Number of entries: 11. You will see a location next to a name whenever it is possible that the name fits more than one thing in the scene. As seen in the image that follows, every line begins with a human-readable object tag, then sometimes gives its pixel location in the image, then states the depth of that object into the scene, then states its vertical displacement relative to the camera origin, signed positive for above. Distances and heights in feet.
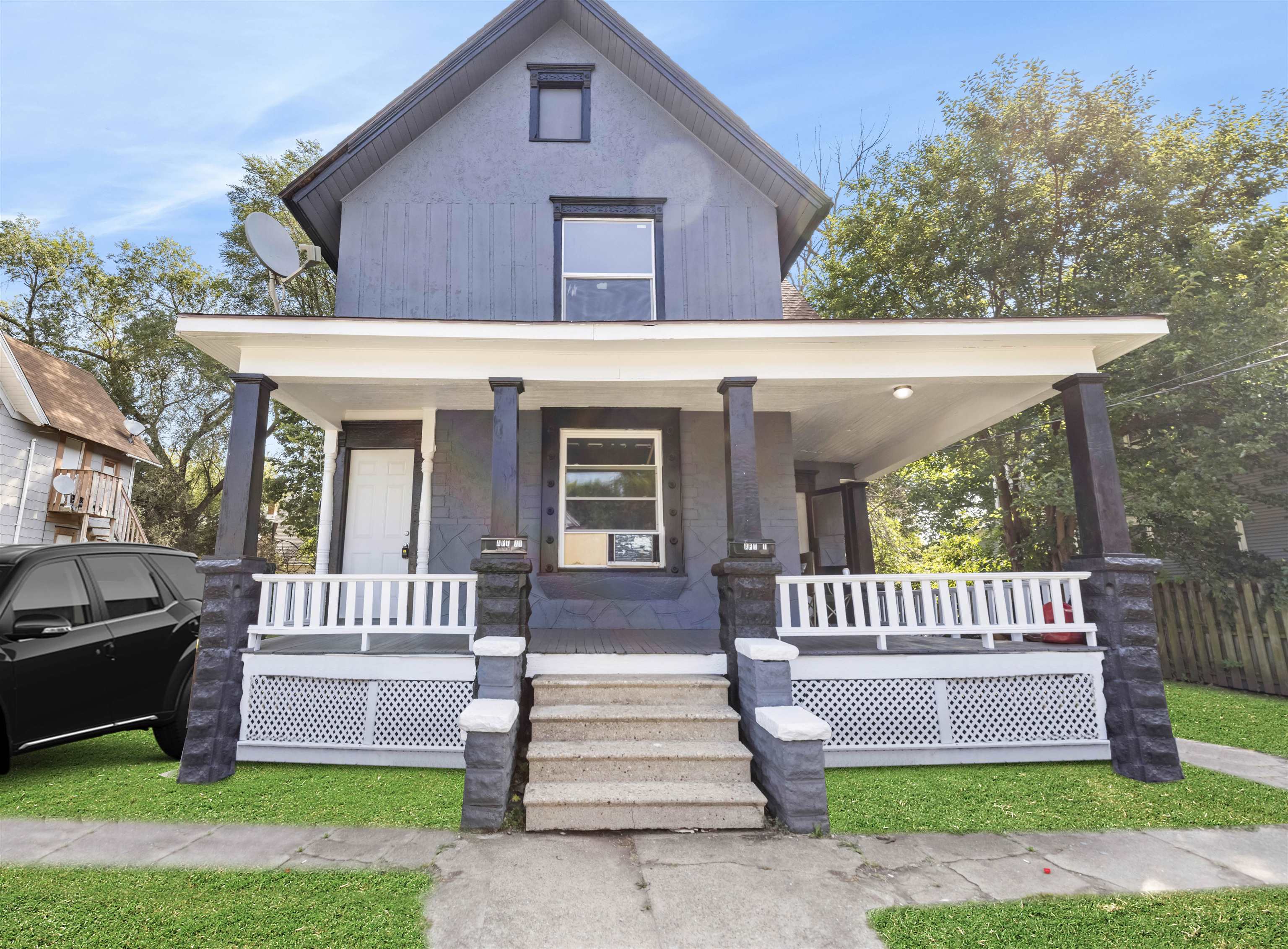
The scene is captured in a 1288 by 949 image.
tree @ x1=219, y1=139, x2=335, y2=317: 59.72 +35.23
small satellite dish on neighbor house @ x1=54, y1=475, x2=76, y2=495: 39.60 +6.03
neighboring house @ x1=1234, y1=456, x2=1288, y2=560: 35.83 +2.10
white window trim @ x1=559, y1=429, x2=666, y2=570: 22.34 +4.05
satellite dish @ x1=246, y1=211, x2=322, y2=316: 20.01 +11.15
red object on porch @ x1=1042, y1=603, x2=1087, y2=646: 17.35 -2.23
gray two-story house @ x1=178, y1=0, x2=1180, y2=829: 15.06 +3.58
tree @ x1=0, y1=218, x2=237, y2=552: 58.85 +24.46
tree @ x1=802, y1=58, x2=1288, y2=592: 31.09 +19.13
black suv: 13.14 -1.63
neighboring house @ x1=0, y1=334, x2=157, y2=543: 38.24 +8.56
